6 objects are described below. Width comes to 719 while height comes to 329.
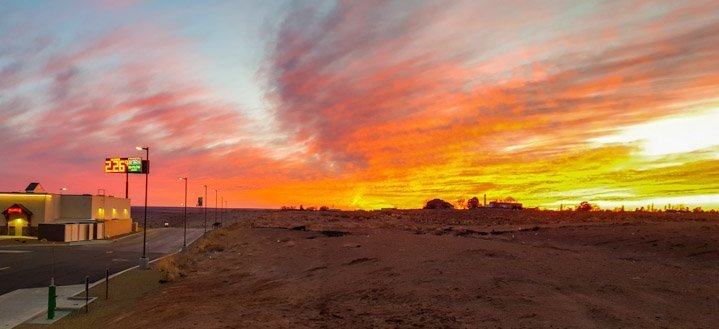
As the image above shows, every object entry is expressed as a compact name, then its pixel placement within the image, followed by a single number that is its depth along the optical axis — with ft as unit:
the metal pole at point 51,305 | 77.51
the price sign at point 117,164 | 406.82
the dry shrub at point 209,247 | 190.96
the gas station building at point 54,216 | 254.47
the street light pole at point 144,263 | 137.80
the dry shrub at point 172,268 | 118.11
